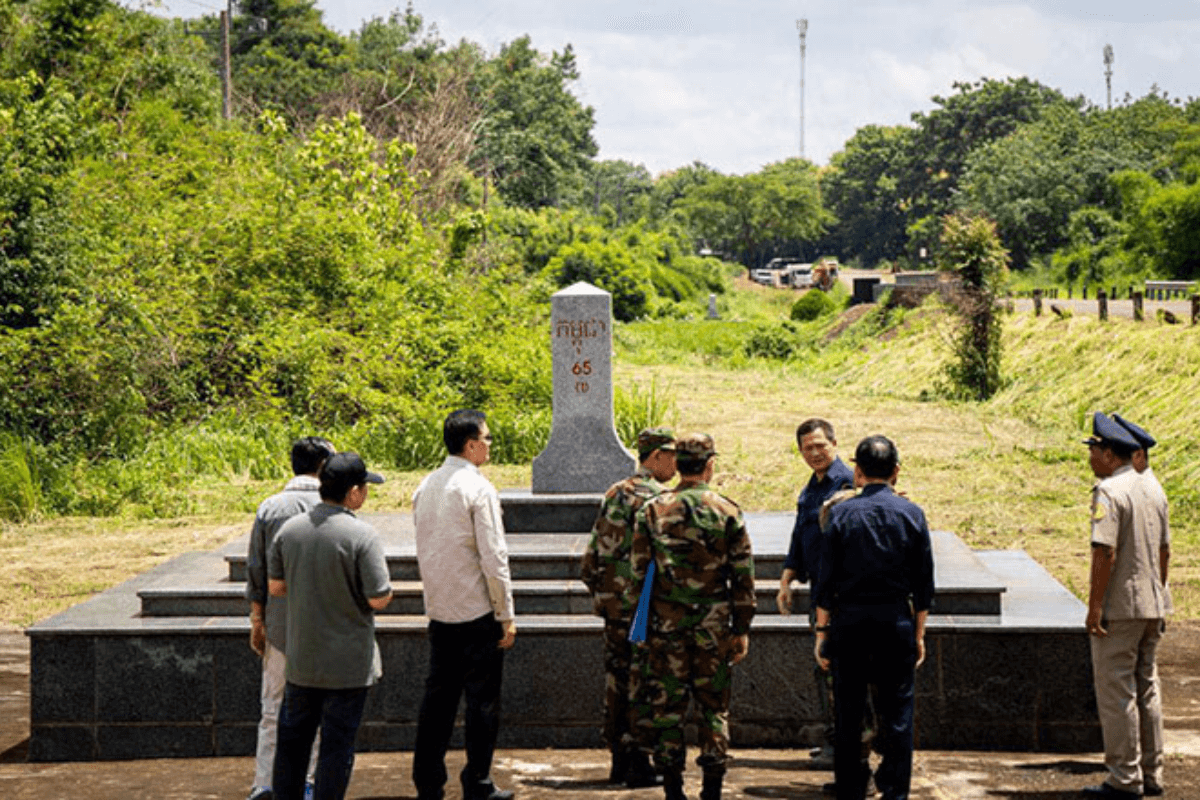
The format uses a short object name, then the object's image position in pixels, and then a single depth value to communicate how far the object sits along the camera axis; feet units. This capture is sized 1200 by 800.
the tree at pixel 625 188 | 405.59
